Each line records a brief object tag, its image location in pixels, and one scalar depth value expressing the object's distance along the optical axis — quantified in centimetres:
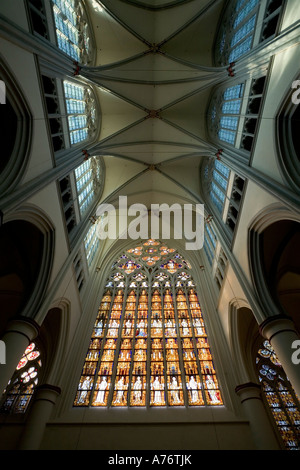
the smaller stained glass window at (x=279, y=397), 770
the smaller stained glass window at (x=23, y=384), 847
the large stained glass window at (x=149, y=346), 839
